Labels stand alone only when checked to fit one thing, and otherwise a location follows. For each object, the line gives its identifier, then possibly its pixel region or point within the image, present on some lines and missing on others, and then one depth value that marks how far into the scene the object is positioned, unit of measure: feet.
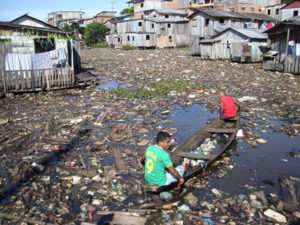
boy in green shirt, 13.02
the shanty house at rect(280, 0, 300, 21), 115.03
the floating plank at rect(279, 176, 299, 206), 13.73
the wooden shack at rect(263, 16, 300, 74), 49.37
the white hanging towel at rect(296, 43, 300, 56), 52.91
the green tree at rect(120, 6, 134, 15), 208.44
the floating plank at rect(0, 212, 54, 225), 11.97
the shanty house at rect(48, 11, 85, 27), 206.51
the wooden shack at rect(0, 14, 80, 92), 36.17
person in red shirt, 23.34
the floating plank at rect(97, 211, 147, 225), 12.20
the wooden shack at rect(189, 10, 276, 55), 99.90
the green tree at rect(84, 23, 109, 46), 141.90
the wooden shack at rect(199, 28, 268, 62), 66.49
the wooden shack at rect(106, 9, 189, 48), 116.67
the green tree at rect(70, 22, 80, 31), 148.79
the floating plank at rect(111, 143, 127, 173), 17.40
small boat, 16.07
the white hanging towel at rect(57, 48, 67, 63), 42.33
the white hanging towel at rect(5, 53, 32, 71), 38.16
